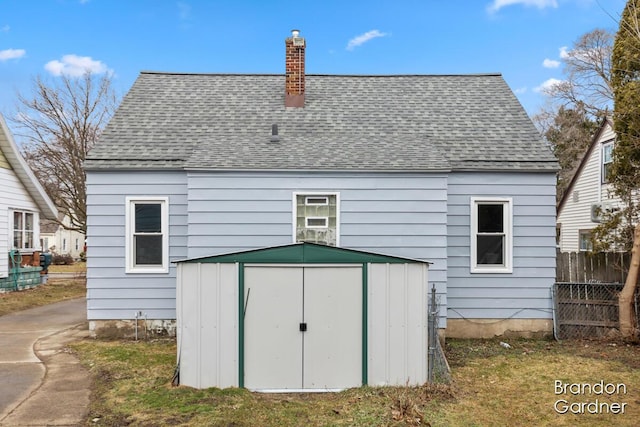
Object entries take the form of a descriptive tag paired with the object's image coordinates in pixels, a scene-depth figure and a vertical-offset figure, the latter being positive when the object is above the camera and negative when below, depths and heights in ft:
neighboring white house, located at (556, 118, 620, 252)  60.80 +5.68
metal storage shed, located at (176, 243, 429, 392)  21.94 -4.10
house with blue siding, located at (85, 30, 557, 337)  30.81 +2.54
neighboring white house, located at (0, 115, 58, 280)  53.31 +3.38
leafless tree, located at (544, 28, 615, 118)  105.19 +40.16
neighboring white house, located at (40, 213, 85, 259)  148.66 -2.92
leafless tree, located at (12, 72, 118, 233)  76.59 +14.04
